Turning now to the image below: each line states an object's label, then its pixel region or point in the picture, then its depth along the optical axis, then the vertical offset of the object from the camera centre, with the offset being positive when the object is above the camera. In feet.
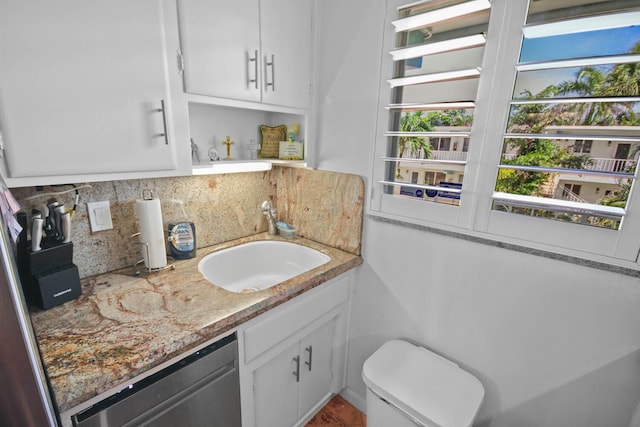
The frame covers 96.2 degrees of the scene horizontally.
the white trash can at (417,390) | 3.43 -2.96
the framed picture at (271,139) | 5.33 +0.23
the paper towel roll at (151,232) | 3.83 -1.14
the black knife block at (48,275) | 2.98 -1.38
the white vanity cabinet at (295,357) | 3.62 -2.99
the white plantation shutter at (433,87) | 3.48 +0.92
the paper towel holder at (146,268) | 3.96 -1.70
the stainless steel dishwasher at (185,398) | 2.47 -2.37
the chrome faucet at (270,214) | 5.72 -1.24
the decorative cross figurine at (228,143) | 4.91 +0.11
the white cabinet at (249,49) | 3.49 +1.36
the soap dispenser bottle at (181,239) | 4.37 -1.36
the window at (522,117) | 2.78 +0.49
